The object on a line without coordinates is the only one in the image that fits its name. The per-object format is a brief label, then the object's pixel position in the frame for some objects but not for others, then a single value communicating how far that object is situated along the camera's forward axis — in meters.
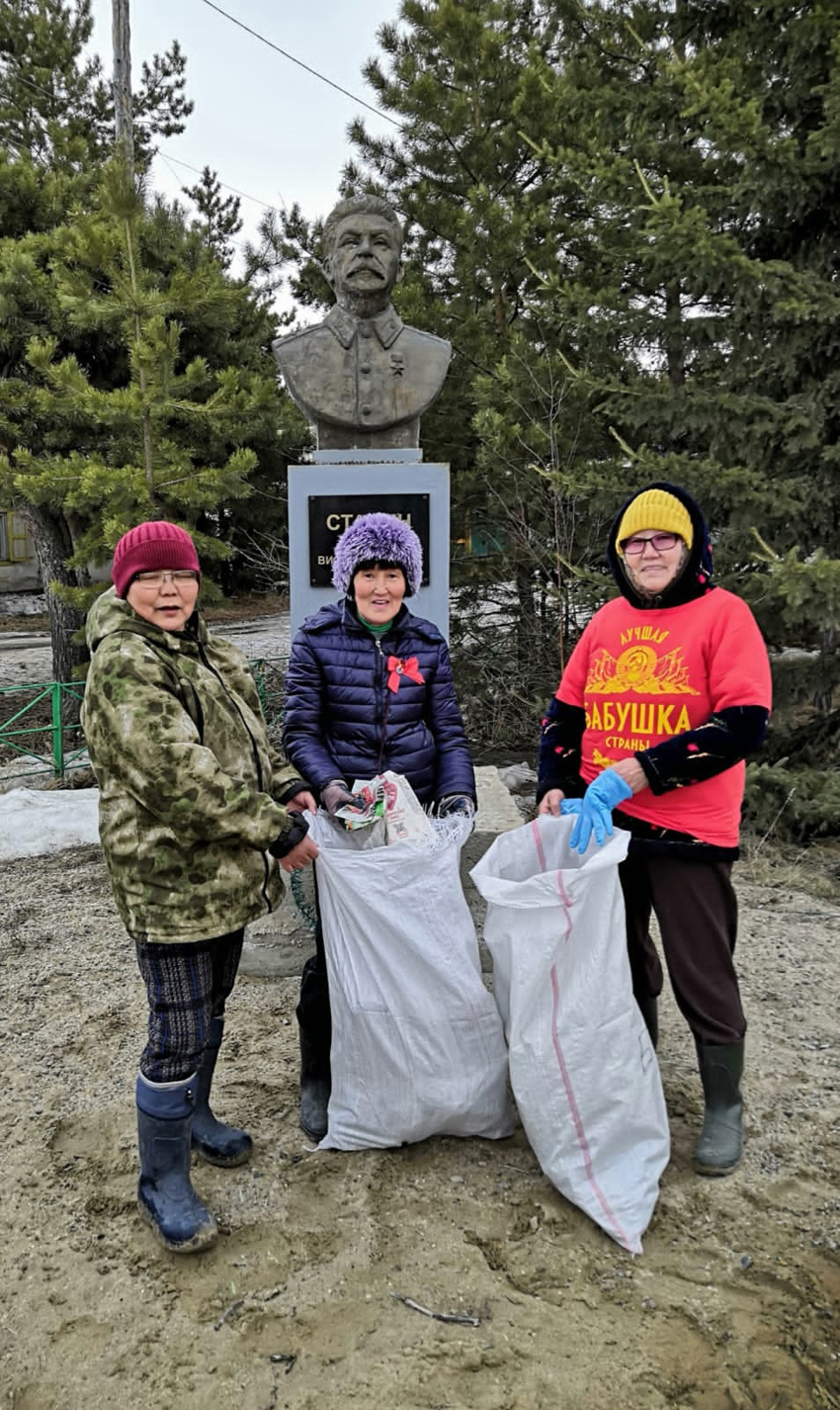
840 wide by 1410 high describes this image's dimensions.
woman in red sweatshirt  2.10
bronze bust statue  3.86
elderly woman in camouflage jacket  1.86
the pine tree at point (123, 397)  6.43
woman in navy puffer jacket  2.45
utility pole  9.16
